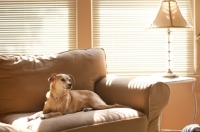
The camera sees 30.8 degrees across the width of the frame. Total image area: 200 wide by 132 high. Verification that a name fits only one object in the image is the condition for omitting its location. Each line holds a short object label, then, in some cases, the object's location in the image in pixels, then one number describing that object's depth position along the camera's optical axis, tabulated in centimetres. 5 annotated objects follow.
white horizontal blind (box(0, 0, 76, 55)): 397
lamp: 345
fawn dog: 285
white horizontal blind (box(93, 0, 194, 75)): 402
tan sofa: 254
